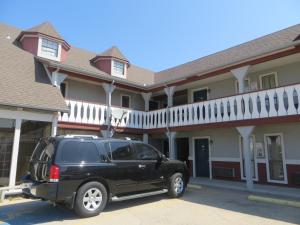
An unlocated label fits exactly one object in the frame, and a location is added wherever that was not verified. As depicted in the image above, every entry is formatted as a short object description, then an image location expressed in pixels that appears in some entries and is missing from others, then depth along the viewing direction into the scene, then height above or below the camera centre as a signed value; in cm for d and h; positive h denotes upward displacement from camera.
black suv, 629 -41
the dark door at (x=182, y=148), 1735 +60
